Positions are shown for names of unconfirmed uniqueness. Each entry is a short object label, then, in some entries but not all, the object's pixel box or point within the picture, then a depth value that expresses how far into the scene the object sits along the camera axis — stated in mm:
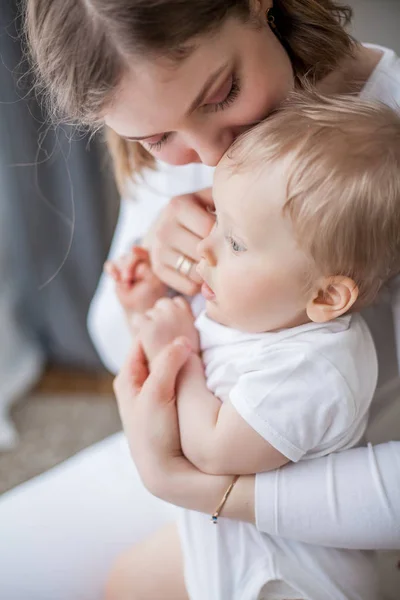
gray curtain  1522
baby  745
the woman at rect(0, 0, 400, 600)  719
